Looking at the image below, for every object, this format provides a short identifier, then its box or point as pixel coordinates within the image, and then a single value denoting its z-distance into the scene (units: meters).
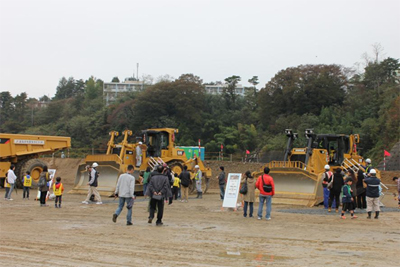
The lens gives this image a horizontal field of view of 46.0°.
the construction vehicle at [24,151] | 26.67
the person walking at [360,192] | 17.11
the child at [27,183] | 21.08
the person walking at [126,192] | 12.59
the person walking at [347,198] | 15.40
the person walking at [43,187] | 18.11
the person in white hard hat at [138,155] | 24.55
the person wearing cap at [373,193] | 14.80
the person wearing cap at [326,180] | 17.22
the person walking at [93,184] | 18.88
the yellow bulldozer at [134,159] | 22.86
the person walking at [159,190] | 12.52
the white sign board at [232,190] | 16.86
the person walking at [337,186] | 16.56
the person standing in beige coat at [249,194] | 15.09
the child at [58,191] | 17.60
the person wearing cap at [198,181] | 23.53
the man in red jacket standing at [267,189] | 14.20
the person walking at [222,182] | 22.00
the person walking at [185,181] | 21.12
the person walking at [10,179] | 20.42
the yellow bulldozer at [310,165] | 18.64
